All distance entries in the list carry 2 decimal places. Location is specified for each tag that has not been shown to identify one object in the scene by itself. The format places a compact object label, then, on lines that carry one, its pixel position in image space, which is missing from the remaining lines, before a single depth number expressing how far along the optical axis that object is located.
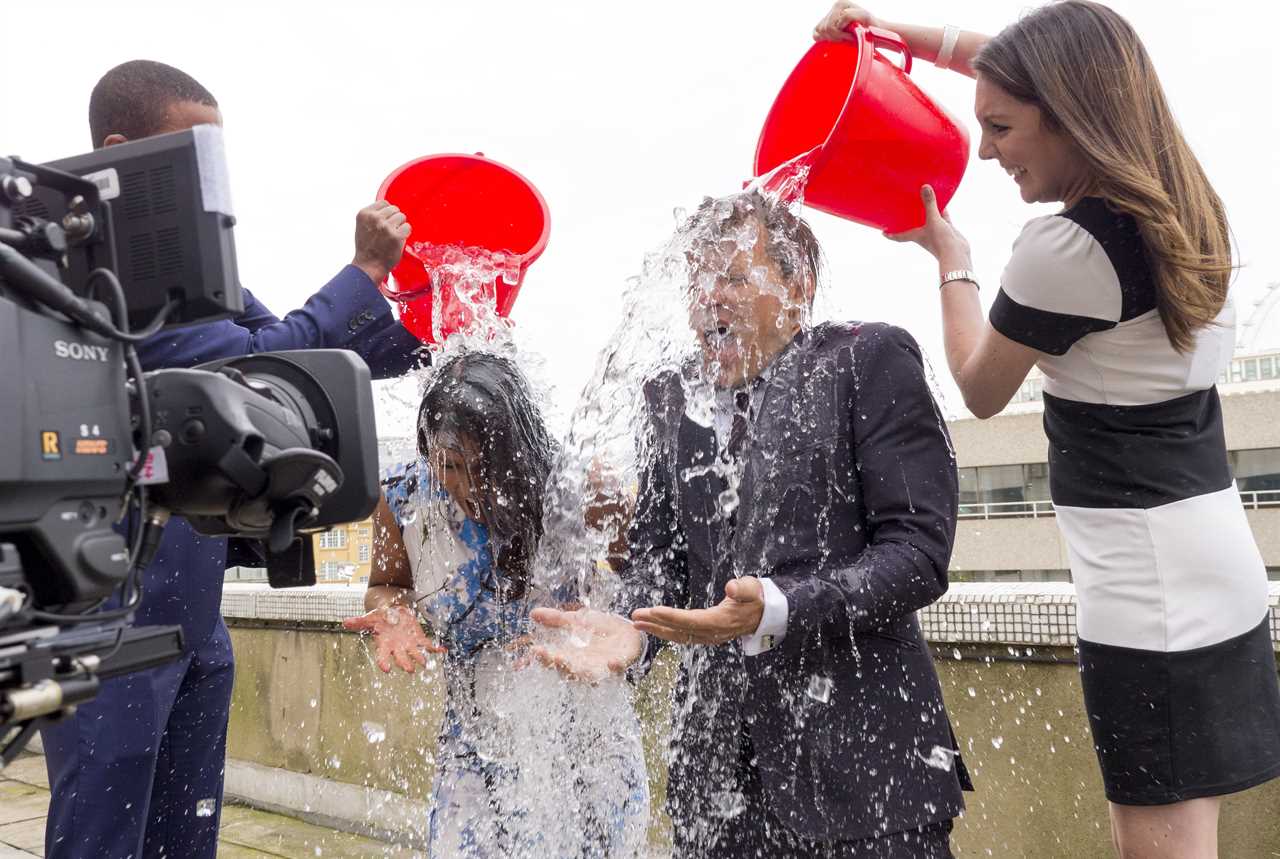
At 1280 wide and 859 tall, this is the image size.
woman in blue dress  2.38
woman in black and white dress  1.78
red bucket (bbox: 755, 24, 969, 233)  2.28
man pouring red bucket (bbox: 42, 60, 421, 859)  2.20
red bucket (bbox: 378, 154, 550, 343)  3.00
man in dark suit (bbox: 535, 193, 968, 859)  1.72
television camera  1.23
